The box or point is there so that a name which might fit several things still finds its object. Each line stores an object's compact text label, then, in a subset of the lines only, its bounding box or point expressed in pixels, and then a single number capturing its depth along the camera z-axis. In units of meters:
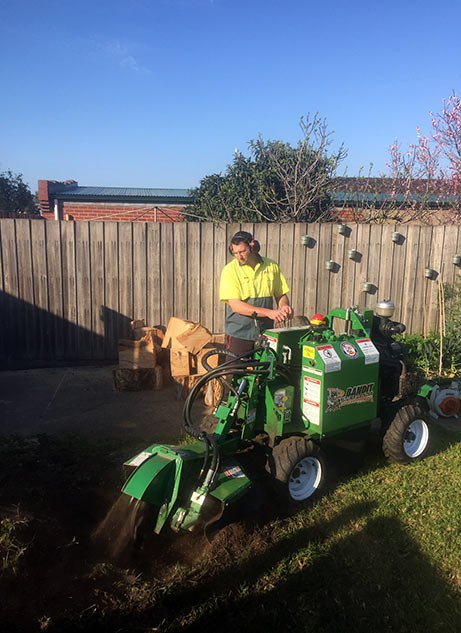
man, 4.22
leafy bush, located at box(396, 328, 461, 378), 7.00
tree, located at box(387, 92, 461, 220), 13.17
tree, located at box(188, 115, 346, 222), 9.77
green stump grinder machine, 2.93
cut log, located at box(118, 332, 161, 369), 6.23
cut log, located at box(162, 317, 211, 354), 6.16
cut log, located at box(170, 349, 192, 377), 6.04
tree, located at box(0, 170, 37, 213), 27.17
